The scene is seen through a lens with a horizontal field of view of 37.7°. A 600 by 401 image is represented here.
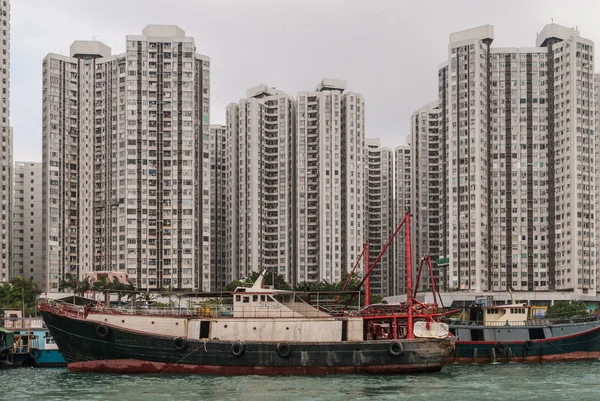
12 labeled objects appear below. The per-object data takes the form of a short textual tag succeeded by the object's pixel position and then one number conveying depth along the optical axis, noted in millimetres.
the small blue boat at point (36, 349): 62844
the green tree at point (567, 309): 102938
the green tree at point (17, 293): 102750
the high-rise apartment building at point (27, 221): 163125
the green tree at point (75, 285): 113375
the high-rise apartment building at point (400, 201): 162375
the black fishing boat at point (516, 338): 64250
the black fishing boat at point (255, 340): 50406
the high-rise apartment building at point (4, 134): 125562
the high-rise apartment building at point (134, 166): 126375
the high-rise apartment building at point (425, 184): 147500
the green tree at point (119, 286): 109062
